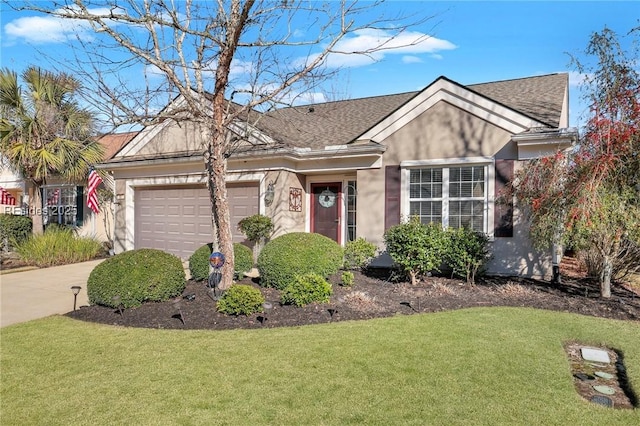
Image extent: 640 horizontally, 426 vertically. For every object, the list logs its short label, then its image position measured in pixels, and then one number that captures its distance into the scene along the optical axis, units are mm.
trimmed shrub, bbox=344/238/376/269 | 9938
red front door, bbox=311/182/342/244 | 11945
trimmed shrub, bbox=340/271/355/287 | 8234
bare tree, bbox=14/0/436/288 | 7328
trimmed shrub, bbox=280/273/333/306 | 6812
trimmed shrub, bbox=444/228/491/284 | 8391
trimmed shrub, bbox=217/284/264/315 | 6344
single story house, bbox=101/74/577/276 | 9320
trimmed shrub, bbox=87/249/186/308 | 6793
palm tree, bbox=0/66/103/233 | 13547
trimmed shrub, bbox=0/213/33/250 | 15066
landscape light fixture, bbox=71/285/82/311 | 6894
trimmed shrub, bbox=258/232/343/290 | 7859
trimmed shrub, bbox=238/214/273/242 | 10945
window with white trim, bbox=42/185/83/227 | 16703
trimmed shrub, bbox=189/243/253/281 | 8617
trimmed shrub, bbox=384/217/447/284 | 8289
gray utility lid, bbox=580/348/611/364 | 4655
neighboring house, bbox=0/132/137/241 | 16109
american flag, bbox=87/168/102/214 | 14155
